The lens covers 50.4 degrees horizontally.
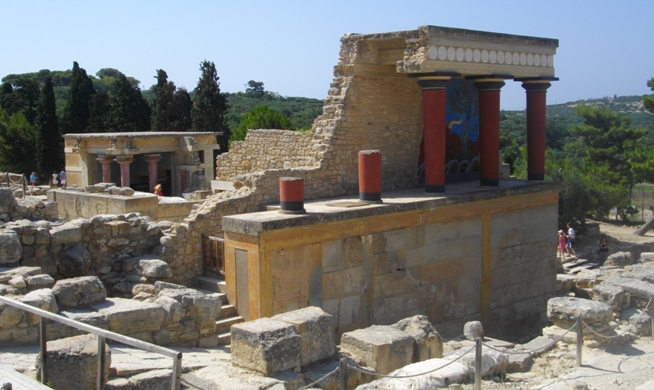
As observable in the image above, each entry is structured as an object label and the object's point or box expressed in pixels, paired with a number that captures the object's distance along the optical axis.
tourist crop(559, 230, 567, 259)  23.69
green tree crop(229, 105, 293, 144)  32.59
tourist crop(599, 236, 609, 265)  23.10
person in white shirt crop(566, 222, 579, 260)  23.36
